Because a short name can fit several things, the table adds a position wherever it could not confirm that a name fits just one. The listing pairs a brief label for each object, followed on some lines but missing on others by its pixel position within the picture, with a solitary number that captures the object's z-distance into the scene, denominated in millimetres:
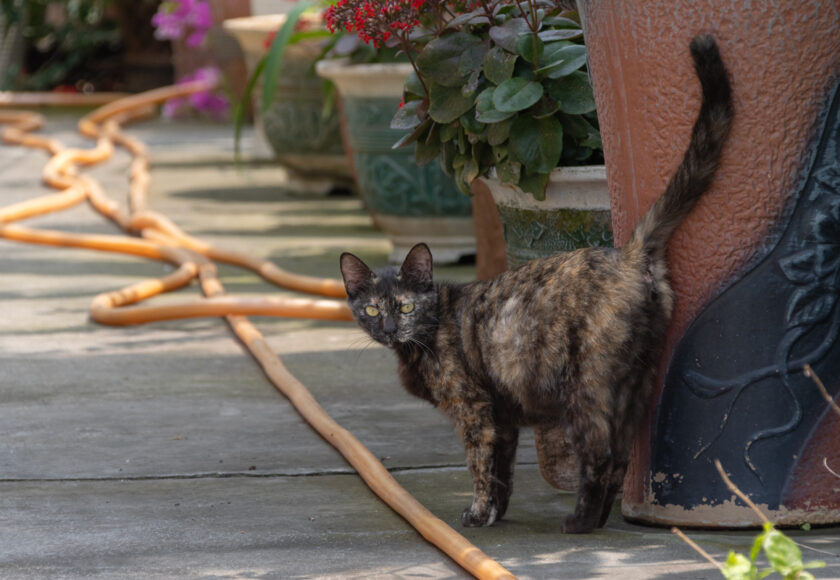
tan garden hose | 5088
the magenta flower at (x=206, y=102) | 20625
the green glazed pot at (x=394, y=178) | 10161
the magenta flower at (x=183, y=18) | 18290
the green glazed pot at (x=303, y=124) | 13395
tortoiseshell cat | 4624
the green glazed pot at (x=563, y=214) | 5640
